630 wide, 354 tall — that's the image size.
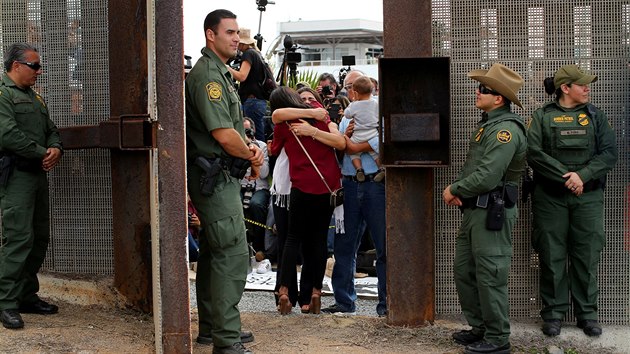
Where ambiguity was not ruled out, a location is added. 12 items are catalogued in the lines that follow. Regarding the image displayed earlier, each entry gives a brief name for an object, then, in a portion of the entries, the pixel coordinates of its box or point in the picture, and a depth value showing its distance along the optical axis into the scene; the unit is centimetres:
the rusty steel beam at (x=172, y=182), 544
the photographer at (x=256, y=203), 1044
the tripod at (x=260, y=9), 1454
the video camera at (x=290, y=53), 1292
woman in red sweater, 754
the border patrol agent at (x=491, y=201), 611
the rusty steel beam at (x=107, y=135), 569
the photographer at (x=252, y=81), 1123
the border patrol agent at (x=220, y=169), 581
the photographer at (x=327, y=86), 1358
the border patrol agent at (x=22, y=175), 664
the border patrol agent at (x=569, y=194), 669
